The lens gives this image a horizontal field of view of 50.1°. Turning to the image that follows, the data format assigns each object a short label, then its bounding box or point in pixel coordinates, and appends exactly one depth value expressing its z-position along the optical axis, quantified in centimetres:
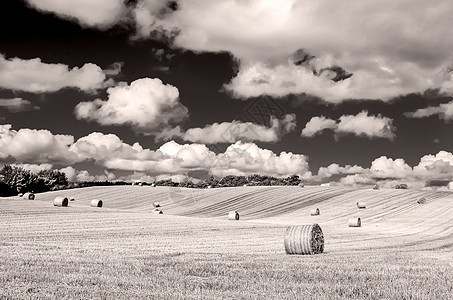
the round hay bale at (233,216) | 4619
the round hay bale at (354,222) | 3994
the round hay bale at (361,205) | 5522
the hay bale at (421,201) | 5736
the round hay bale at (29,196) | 6067
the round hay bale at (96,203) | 5197
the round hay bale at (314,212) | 5291
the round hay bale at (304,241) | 2066
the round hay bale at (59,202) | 4666
